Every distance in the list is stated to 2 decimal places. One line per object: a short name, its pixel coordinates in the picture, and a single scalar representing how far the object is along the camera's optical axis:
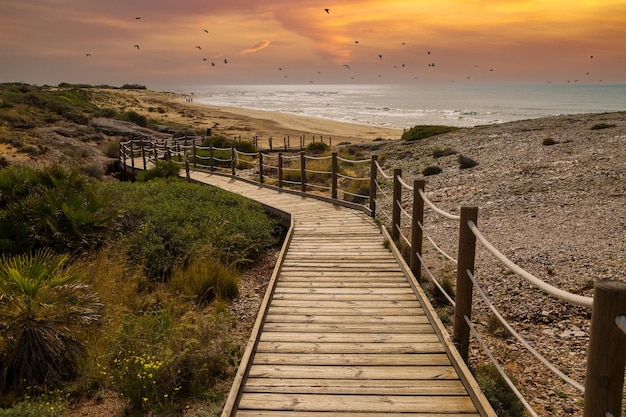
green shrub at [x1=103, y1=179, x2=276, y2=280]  8.30
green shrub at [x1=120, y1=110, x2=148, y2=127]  40.56
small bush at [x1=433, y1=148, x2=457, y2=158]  20.23
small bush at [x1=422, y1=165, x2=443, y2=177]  17.14
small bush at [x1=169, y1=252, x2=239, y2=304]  7.10
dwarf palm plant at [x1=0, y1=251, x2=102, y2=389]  4.66
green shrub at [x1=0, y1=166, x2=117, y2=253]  7.39
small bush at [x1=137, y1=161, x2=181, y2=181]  16.86
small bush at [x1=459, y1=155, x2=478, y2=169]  17.00
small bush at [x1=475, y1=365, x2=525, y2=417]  4.08
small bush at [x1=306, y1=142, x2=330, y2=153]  28.73
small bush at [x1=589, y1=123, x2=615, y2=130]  21.36
